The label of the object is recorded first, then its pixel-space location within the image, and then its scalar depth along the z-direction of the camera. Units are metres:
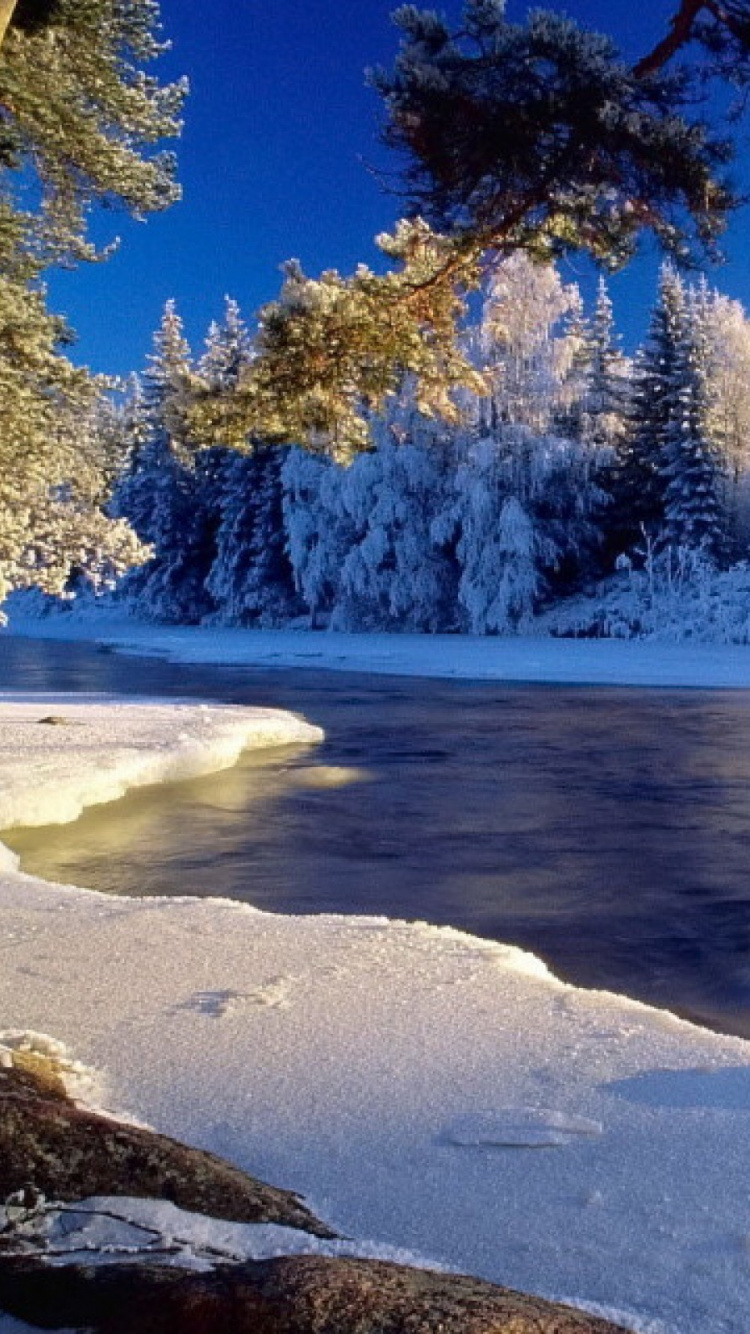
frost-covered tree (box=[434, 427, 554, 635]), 37.97
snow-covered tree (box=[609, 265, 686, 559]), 41.28
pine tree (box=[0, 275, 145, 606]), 7.73
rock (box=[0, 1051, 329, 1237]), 2.59
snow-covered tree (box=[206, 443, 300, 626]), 51.16
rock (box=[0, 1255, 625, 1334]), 1.99
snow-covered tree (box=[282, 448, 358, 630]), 43.41
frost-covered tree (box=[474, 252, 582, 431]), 33.16
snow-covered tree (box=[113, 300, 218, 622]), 55.09
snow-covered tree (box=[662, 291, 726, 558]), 40.22
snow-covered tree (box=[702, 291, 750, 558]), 41.12
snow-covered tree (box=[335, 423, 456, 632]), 39.75
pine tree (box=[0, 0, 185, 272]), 6.61
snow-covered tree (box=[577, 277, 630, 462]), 40.06
